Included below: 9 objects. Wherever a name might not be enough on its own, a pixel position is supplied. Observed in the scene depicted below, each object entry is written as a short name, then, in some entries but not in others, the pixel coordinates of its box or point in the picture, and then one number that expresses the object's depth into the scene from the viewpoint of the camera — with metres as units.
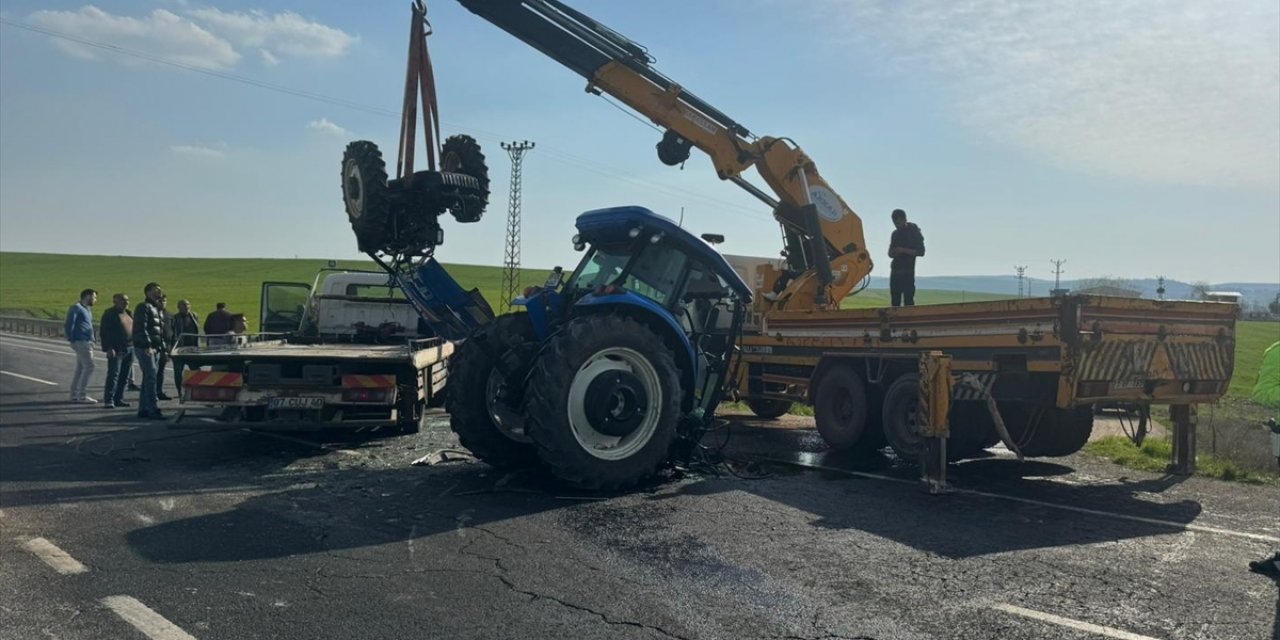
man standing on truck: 13.05
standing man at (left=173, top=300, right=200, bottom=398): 15.93
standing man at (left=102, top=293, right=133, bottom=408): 13.95
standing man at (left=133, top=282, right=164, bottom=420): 12.62
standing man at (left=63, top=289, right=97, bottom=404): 14.52
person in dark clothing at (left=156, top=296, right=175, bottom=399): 14.55
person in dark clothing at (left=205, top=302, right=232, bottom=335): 15.49
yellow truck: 8.23
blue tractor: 7.44
